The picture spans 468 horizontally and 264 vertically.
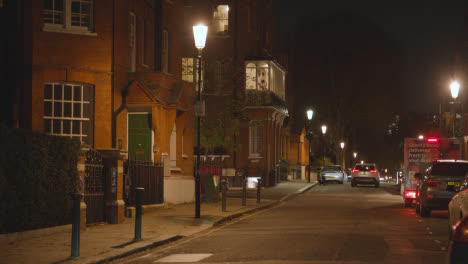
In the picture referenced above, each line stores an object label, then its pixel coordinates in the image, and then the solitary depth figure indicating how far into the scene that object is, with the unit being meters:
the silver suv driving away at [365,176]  51.50
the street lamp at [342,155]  76.91
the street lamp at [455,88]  26.98
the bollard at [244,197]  27.17
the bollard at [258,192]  29.42
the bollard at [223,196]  23.80
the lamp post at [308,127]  49.17
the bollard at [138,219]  15.23
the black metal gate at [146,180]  21.66
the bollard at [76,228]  12.55
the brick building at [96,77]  22.75
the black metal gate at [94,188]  18.28
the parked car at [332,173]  56.72
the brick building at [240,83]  43.22
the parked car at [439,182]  22.41
